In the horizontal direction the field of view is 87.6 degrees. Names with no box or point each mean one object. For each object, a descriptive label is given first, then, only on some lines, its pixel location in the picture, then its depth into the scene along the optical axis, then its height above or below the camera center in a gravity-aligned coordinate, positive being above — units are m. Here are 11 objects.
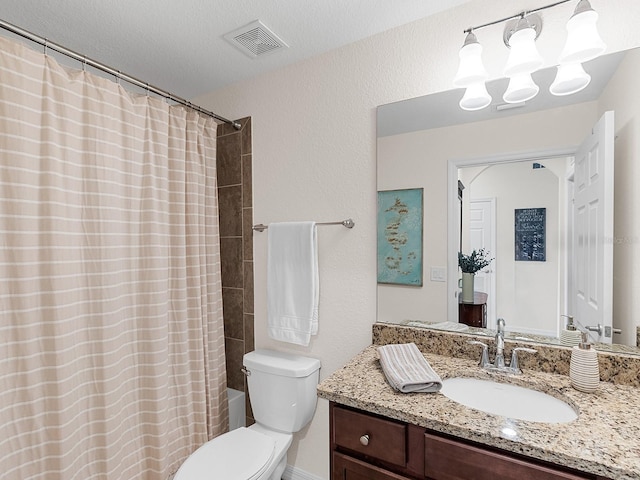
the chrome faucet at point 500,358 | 1.24 -0.48
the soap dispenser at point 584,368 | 1.06 -0.45
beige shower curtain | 1.17 -0.18
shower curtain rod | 1.12 +0.70
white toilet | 1.39 -0.96
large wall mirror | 1.16 +0.14
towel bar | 1.69 +0.05
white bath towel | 1.76 -0.26
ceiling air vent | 1.55 +0.95
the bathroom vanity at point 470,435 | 0.80 -0.53
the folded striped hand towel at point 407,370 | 1.08 -0.48
